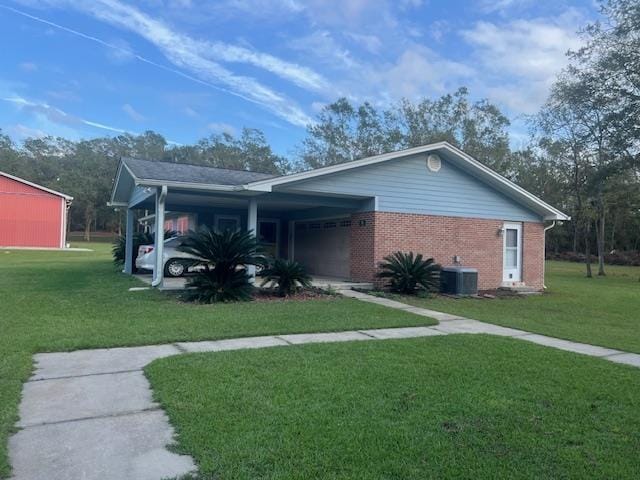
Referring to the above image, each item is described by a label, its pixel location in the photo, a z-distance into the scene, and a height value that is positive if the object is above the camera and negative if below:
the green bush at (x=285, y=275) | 11.90 -0.61
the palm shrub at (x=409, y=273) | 13.24 -0.54
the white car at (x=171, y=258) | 15.91 -0.40
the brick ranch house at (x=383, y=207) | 13.16 +1.37
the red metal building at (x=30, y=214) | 37.19 +2.07
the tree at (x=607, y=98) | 21.06 +7.21
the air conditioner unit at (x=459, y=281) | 13.83 -0.73
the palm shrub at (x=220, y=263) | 10.78 -0.33
